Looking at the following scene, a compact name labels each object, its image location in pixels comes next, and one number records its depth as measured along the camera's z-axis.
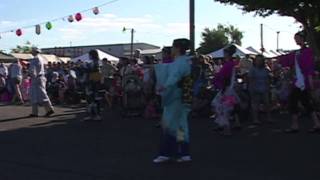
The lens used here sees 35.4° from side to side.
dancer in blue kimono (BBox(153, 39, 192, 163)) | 7.18
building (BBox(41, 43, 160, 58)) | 82.05
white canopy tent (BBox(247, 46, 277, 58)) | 34.16
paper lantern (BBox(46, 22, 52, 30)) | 31.97
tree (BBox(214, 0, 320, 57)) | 18.99
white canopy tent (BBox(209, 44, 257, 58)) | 28.65
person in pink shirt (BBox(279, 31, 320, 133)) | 9.34
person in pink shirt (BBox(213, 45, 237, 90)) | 9.62
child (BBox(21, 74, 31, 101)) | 19.34
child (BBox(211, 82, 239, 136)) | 9.68
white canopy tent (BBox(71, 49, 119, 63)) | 30.50
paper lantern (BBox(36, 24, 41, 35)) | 33.28
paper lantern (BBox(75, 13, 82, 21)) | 28.97
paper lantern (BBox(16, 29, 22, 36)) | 34.84
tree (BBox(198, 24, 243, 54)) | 73.29
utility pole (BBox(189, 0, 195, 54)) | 17.17
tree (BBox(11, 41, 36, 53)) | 90.47
